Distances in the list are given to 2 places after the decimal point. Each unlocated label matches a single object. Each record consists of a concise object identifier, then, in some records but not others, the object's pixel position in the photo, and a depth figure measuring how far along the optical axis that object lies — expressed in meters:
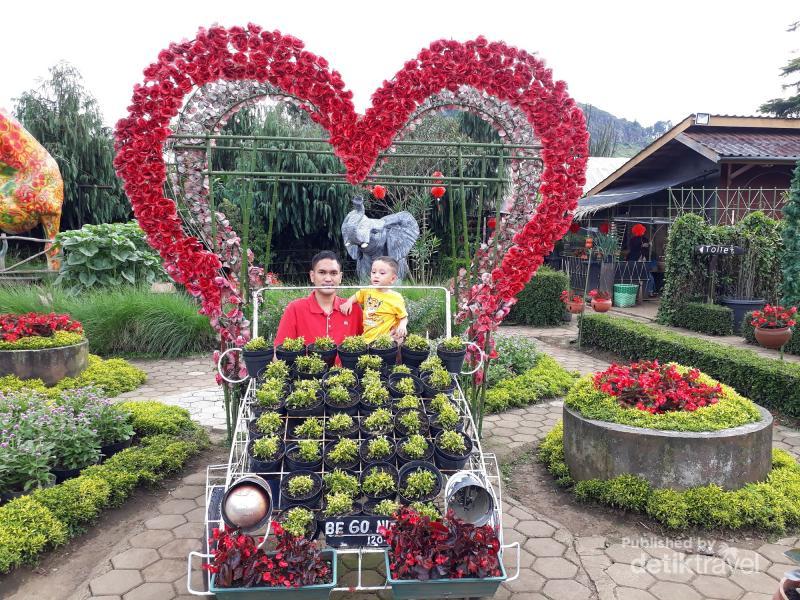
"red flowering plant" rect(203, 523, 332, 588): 2.34
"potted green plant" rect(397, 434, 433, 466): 2.88
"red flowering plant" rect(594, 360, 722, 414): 3.99
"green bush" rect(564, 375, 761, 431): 3.72
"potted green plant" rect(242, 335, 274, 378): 3.67
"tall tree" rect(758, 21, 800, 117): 28.66
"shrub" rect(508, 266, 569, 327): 11.55
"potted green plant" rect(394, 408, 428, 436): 3.04
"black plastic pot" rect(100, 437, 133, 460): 4.48
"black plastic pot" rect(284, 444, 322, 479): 2.86
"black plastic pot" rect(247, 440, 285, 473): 2.85
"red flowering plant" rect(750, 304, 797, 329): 8.00
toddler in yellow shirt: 4.25
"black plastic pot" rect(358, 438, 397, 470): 2.87
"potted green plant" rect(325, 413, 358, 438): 3.04
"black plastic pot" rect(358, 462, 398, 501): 2.81
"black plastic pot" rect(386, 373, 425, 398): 3.39
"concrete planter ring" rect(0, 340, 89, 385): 6.31
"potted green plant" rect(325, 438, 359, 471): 2.84
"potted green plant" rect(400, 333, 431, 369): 3.74
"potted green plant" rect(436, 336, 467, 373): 3.69
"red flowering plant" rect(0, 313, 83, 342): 6.55
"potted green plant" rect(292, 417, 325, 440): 3.01
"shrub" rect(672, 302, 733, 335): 10.29
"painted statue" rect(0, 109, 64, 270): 12.45
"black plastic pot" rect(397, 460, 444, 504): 2.72
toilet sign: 10.86
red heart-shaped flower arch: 3.62
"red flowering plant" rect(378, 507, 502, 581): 2.39
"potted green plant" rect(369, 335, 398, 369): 3.73
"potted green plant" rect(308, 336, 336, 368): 3.70
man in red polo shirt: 4.32
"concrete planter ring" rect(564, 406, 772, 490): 3.63
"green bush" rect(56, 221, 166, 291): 10.49
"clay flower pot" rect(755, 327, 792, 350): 8.02
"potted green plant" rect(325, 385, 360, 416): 3.17
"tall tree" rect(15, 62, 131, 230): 15.21
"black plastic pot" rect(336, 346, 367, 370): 3.68
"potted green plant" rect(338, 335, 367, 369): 3.69
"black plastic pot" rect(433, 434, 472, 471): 2.90
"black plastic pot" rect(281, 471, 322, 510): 2.67
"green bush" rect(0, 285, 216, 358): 8.61
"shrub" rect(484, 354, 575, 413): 6.09
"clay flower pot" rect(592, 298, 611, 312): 10.77
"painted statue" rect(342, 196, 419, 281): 10.71
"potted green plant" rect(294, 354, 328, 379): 3.49
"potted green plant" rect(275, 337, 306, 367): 3.65
